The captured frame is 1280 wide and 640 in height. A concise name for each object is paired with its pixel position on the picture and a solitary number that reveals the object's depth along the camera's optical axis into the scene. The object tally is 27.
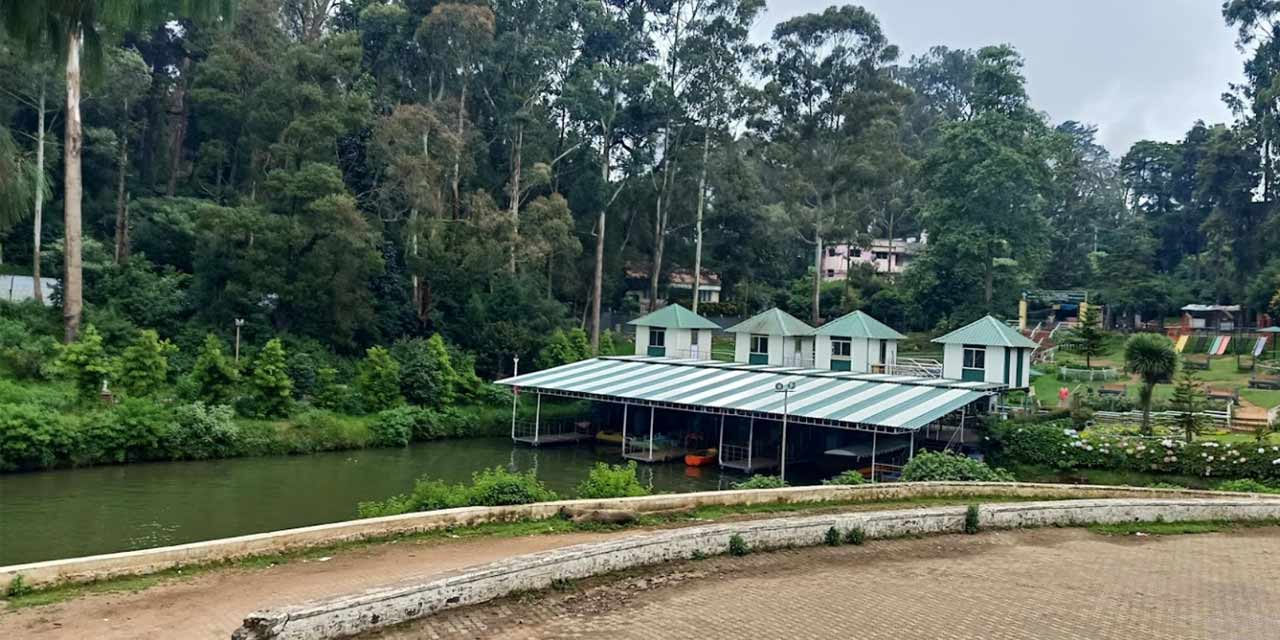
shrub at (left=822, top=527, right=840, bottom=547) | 14.59
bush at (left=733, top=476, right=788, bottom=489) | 19.77
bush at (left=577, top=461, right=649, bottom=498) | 18.09
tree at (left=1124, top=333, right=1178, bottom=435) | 26.08
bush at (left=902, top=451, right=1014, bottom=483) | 20.48
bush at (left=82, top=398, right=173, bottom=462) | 24.47
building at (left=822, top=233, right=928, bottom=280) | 67.00
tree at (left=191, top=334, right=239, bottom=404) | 28.25
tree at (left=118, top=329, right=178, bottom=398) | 27.02
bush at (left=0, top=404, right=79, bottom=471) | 22.86
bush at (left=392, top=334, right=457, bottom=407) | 33.28
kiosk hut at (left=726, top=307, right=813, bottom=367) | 35.53
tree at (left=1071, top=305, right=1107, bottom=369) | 36.00
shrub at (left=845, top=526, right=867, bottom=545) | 14.73
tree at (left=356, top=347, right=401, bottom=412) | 32.09
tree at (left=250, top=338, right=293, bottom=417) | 28.78
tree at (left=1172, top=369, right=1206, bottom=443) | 24.67
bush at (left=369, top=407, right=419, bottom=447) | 30.66
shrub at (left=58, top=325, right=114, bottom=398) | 25.86
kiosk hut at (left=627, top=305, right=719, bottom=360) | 37.69
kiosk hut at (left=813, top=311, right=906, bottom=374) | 33.47
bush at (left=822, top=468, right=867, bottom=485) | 20.73
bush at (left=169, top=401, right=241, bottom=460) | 26.03
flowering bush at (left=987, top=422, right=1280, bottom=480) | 23.03
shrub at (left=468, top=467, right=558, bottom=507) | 16.38
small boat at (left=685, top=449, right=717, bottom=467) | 29.17
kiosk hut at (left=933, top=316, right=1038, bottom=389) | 30.11
